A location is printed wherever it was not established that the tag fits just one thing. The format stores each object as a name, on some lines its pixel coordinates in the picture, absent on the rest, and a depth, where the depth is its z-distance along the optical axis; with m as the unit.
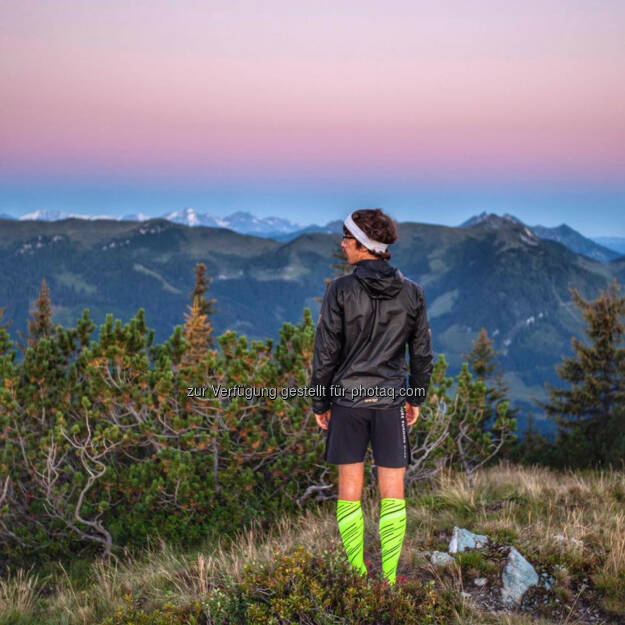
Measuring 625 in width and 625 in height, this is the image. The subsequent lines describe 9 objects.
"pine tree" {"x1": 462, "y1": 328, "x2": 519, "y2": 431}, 40.25
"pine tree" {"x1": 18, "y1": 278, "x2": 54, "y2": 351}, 36.56
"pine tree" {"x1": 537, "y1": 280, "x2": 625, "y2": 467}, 25.84
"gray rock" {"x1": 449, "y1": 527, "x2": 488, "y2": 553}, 4.68
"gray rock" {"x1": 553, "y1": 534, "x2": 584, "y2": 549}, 4.60
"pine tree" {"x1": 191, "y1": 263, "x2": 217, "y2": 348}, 40.28
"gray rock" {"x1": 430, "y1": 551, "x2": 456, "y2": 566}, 4.51
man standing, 3.78
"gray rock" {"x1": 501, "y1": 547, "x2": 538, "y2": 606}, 4.08
